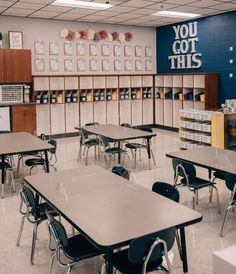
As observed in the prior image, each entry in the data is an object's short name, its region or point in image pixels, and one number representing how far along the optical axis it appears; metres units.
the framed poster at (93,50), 11.06
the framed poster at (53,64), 10.52
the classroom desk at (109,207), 2.51
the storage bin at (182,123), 8.35
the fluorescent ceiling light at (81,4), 8.31
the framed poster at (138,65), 12.00
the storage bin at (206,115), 7.68
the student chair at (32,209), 3.47
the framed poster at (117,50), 11.48
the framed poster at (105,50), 11.27
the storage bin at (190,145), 8.11
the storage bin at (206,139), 7.73
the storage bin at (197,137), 7.93
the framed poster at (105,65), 11.35
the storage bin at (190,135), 8.12
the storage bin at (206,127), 7.70
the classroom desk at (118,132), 6.48
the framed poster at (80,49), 10.84
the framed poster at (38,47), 10.24
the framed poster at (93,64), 11.13
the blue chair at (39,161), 5.93
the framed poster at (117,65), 11.57
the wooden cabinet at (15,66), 9.30
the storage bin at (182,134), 8.32
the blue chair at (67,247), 2.73
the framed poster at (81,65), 10.93
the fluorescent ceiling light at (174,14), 9.72
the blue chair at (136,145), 7.01
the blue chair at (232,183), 3.87
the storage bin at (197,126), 7.91
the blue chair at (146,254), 2.41
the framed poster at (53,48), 10.45
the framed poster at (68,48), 10.66
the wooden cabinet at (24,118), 9.48
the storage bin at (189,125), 8.13
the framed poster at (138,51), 11.91
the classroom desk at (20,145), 5.34
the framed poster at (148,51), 12.16
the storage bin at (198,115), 7.91
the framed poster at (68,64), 10.73
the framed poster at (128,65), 11.77
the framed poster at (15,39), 9.73
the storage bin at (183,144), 8.33
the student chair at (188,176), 4.42
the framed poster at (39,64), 10.34
